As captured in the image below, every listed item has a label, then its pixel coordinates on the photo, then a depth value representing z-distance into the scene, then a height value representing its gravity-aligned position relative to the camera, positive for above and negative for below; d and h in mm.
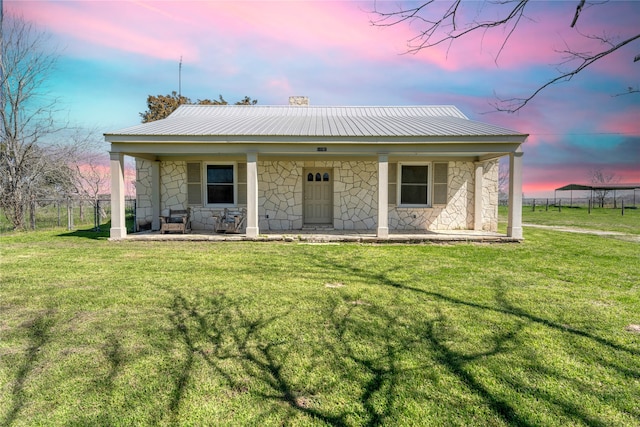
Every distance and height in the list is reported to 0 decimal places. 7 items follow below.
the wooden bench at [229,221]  11180 -607
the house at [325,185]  12328 +689
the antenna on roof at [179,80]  23962 +8882
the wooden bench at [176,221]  11242 -619
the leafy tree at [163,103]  25875 +7591
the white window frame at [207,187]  12547 +584
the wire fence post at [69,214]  12547 -450
